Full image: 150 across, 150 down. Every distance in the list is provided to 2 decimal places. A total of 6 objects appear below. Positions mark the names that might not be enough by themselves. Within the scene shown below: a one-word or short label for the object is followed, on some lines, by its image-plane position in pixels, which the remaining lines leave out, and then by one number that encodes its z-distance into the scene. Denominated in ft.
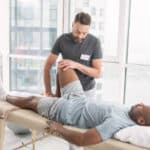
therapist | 8.02
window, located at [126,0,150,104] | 11.11
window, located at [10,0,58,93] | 13.87
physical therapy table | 6.72
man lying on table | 5.86
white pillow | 5.52
